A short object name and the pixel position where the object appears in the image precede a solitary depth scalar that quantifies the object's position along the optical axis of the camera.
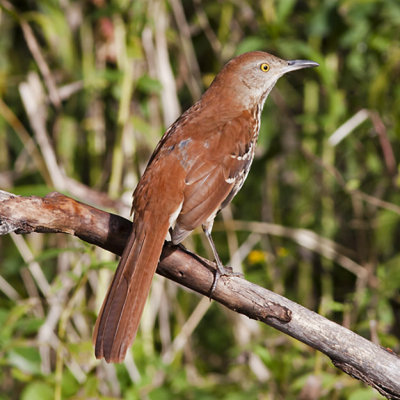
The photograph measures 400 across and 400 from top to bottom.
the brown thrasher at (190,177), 5.50
